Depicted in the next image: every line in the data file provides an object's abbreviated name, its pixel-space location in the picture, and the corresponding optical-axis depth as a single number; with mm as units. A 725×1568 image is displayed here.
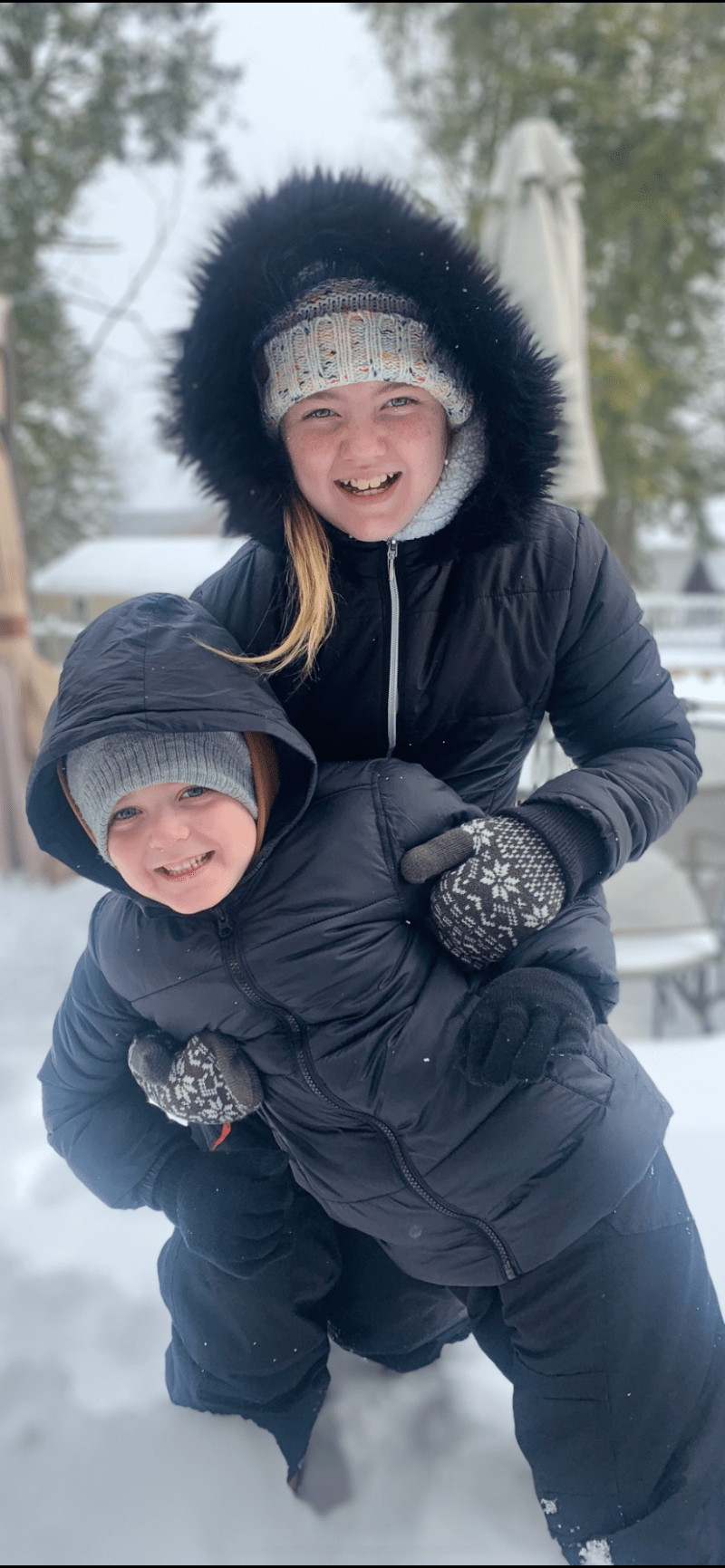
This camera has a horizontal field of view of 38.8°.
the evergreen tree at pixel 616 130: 8570
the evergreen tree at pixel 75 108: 6129
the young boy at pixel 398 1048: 1046
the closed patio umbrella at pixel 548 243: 3898
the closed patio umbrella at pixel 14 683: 3596
